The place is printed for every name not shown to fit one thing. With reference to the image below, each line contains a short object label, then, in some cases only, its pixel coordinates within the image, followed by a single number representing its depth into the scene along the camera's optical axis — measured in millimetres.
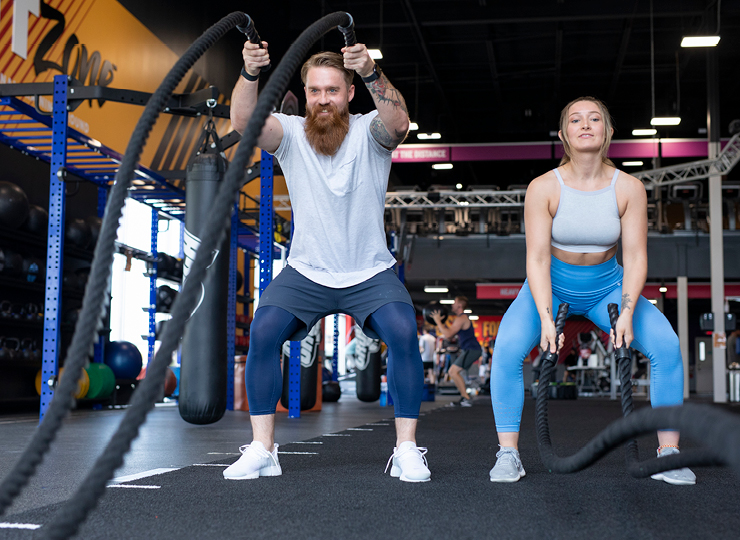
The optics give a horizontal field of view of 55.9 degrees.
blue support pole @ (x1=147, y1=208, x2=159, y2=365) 8180
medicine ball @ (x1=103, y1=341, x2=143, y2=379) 7504
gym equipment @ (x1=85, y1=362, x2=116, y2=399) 6691
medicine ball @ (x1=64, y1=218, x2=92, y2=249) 7000
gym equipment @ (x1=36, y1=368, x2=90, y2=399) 6383
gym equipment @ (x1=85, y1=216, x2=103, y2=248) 7254
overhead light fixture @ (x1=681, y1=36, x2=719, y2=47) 9289
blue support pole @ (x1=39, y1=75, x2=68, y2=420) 4552
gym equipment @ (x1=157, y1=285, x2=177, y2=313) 8047
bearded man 2227
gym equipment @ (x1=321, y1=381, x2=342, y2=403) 9645
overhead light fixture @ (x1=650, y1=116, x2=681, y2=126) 12180
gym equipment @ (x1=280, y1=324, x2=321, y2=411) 5977
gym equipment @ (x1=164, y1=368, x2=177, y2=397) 7479
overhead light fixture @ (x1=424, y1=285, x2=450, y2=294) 17959
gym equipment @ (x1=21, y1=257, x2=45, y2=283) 6624
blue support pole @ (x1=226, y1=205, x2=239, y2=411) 6577
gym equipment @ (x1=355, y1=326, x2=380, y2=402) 8000
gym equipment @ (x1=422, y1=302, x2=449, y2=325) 9141
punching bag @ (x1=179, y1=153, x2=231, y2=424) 3654
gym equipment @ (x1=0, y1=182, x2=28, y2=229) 6098
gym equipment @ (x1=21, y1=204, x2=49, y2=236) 6624
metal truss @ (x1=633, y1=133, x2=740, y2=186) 11211
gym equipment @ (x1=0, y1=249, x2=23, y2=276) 6296
